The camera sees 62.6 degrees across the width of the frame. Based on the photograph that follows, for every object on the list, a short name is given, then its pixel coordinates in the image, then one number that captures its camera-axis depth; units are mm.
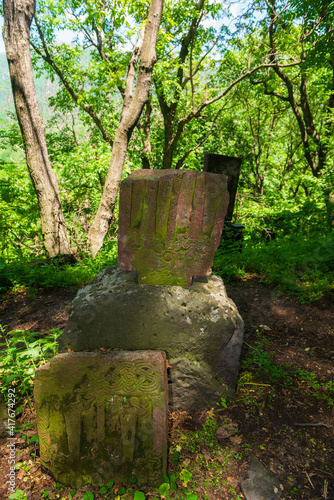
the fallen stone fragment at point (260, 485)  1683
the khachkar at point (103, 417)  1763
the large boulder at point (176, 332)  2236
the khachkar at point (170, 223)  2326
